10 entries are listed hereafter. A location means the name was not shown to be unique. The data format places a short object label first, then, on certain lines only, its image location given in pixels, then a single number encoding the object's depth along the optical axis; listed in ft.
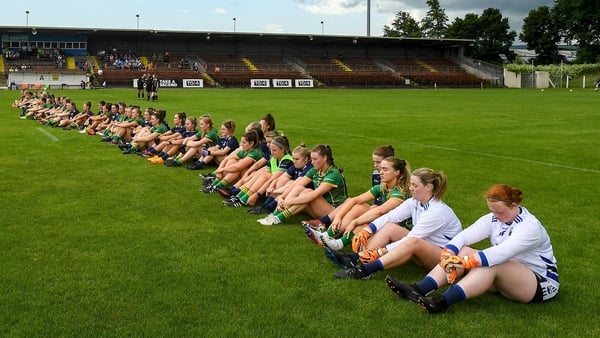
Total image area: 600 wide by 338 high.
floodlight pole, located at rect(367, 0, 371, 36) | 271.08
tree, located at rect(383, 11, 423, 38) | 401.08
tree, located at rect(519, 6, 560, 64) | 330.13
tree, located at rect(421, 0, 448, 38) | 391.45
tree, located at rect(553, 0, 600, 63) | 297.84
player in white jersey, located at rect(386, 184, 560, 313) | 15.40
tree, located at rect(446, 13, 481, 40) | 332.80
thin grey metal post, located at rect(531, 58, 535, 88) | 228.02
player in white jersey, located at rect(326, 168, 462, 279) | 17.81
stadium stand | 199.52
